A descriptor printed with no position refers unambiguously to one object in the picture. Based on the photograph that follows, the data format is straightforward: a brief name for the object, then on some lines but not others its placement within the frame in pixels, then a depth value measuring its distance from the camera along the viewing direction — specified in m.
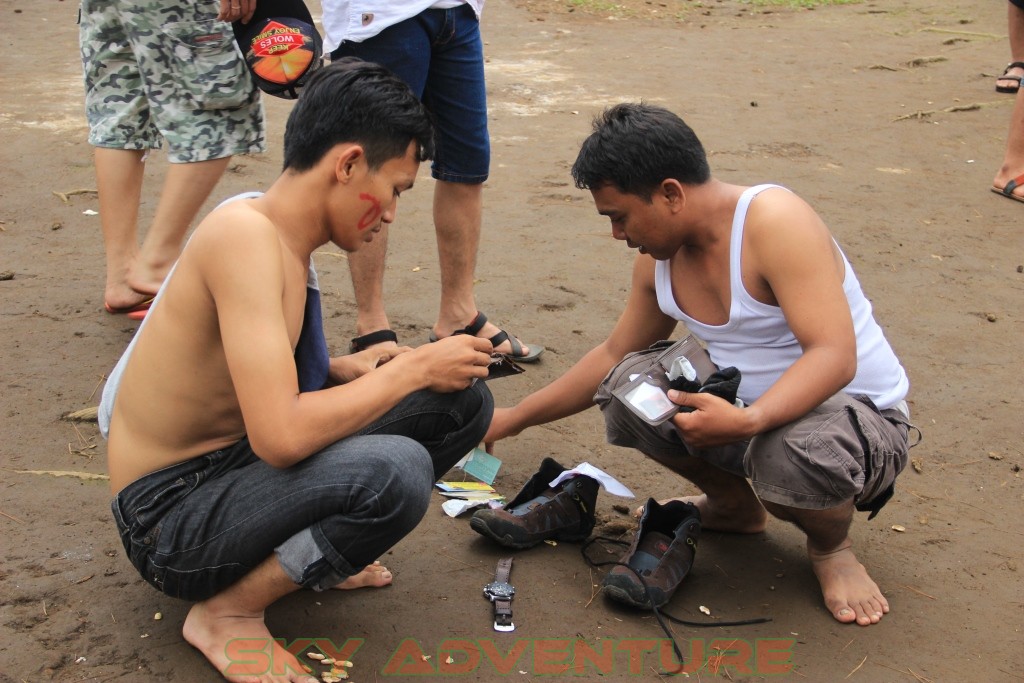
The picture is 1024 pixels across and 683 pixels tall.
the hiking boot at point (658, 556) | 2.53
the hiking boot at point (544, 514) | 2.72
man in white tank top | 2.42
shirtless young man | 2.09
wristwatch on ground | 2.47
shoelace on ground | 2.41
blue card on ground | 2.92
